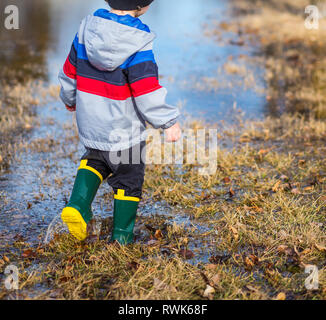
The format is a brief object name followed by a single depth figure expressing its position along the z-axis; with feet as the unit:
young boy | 11.09
